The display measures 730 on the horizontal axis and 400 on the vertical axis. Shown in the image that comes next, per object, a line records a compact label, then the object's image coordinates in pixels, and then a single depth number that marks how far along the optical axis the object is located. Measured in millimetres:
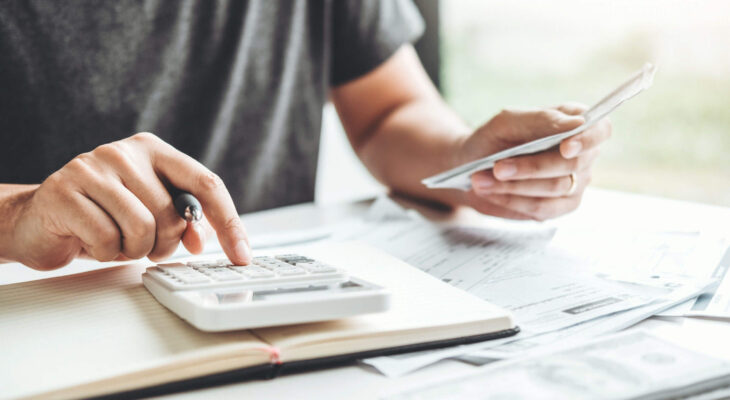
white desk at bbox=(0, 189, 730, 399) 394
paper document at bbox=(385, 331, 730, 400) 356
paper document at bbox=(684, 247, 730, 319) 499
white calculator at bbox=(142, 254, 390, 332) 397
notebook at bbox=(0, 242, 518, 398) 374
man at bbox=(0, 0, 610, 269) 539
